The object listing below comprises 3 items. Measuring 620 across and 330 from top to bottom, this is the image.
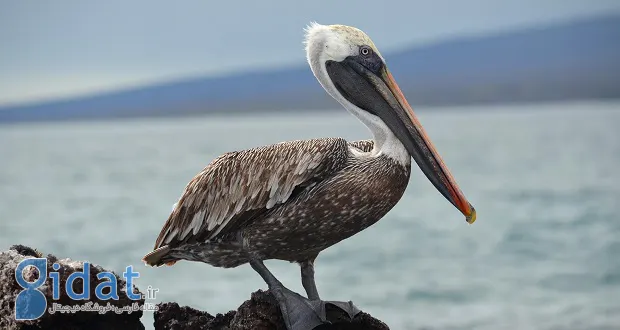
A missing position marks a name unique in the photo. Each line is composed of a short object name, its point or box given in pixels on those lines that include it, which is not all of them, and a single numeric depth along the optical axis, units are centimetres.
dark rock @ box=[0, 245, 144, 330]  953
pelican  991
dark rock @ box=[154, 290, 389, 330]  995
